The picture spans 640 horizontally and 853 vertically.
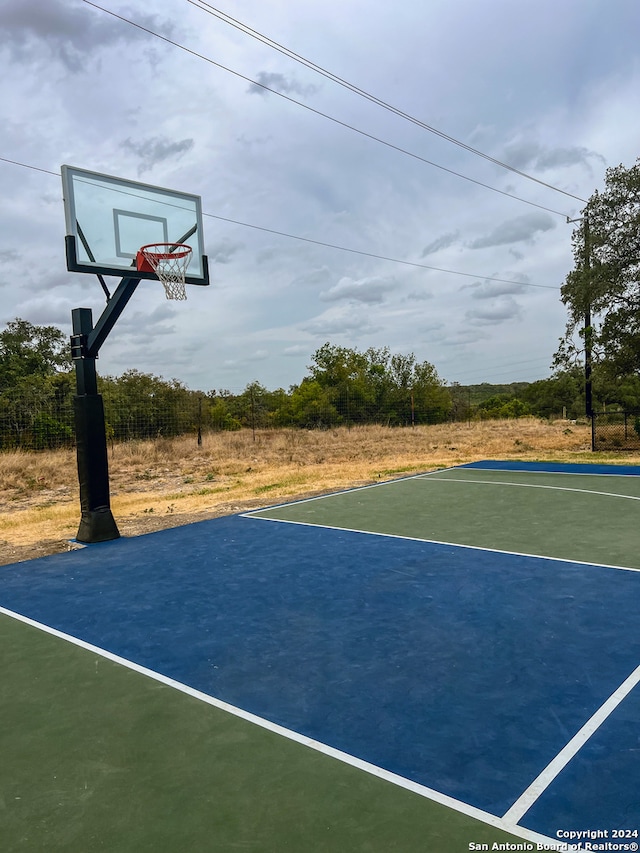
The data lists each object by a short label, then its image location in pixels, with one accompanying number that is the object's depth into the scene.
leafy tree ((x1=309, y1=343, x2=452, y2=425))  38.69
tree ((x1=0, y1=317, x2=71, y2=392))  26.39
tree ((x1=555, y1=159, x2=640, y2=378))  17.45
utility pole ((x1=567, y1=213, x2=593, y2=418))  17.99
